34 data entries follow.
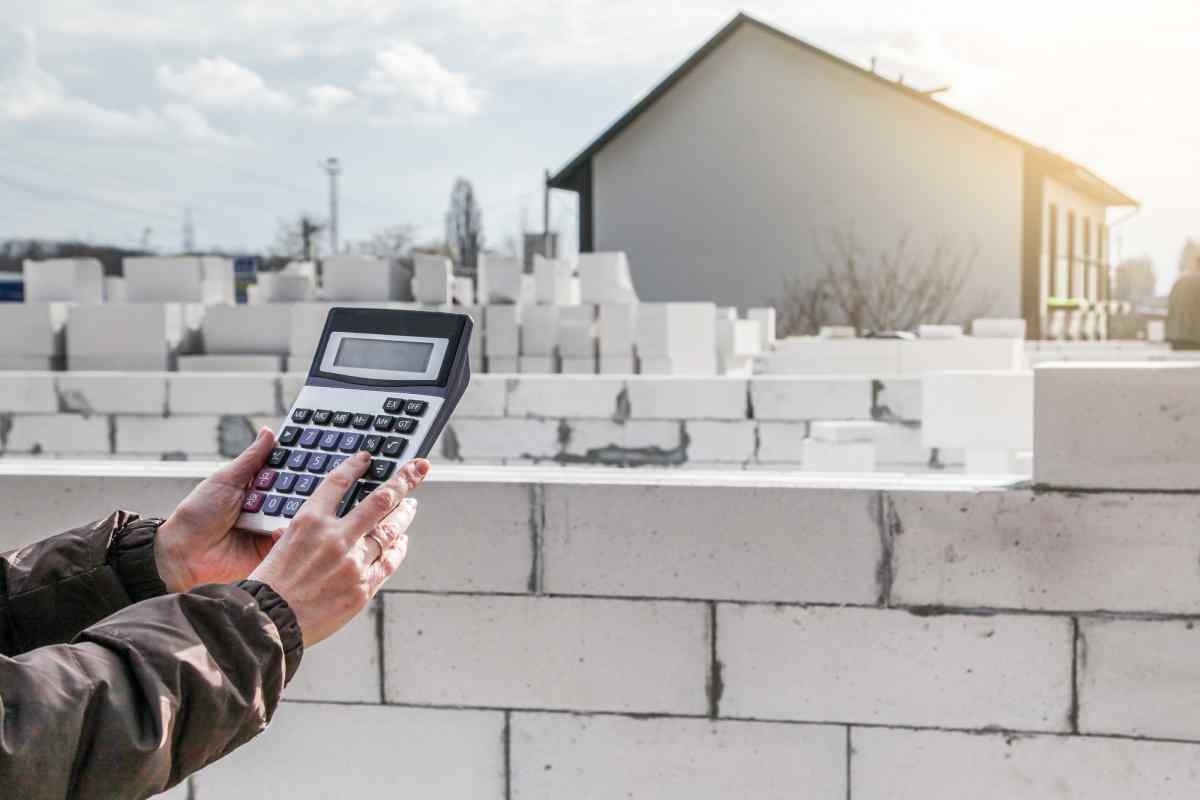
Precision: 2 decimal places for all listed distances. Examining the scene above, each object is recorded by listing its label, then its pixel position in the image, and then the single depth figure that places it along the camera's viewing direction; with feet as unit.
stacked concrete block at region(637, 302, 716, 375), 51.01
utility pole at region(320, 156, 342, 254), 197.14
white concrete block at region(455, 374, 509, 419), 32.94
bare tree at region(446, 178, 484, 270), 236.02
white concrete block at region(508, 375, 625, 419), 32.48
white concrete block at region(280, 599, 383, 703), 10.81
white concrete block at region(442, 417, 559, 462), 33.09
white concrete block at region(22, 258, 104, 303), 55.67
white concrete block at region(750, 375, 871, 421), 32.58
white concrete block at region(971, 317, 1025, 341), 84.17
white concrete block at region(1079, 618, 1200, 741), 9.80
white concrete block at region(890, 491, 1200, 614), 9.75
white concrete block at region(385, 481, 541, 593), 10.56
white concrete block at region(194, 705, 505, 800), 10.70
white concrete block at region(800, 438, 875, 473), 26.48
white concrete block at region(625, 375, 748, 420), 32.50
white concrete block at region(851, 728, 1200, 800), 9.84
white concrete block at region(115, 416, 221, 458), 33.91
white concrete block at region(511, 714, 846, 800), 10.27
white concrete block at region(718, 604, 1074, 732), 9.98
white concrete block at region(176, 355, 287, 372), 47.67
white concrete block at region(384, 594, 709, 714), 10.45
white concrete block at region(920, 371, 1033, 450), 22.81
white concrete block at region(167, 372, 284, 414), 32.96
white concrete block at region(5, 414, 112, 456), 34.86
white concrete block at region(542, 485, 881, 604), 10.16
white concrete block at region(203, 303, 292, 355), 48.80
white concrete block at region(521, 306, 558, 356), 51.85
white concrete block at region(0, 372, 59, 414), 34.76
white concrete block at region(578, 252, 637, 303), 59.31
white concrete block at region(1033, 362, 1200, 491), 9.62
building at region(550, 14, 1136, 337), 104.88
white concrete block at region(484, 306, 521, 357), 51.39
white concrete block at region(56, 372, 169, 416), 34.17
